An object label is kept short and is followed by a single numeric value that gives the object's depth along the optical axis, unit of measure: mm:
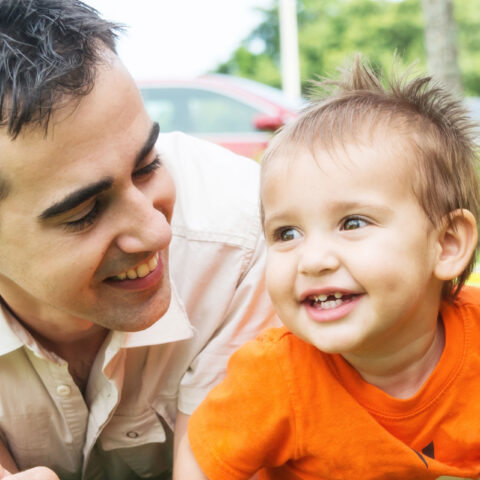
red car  6828
